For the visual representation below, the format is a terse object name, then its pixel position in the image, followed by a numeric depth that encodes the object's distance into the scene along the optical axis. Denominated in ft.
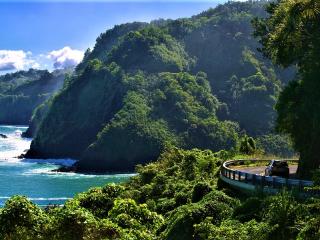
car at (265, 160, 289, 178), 120.16
